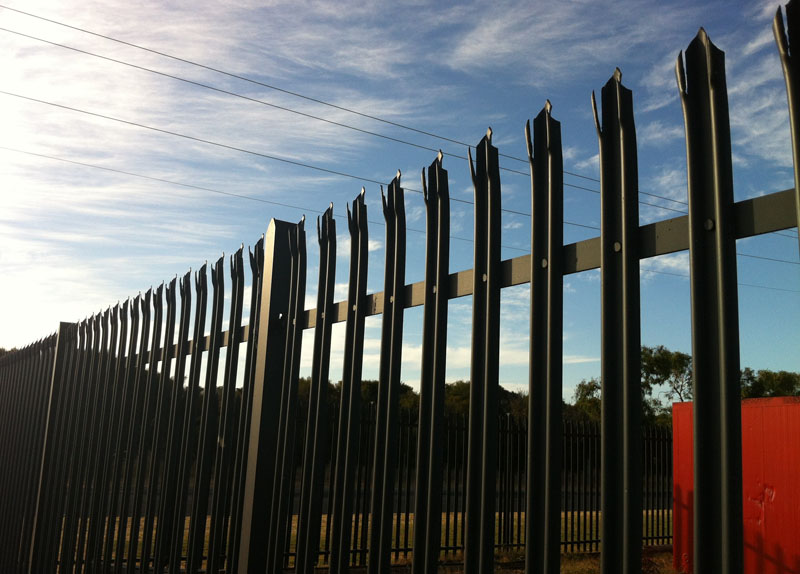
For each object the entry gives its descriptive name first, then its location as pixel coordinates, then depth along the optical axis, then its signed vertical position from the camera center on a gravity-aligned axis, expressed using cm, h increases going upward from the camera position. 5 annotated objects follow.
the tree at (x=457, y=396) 2012 +131
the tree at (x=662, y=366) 3154 +372
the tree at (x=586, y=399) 3309 +223
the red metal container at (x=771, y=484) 750 -36
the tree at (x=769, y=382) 3562 +343
